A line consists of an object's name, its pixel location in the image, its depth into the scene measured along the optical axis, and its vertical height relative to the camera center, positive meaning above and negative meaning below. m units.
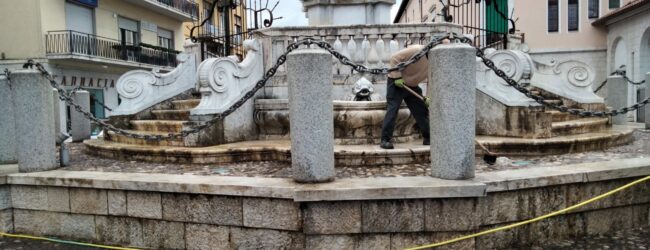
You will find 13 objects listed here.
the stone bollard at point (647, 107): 9.27 -0.18
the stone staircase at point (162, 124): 6.91 -0.23
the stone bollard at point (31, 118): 5.20 -0.07
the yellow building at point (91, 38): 21.75 +3.59
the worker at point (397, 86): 5.69 +0.21
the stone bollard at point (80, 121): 9.69 -0.20
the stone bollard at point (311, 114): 4.15 -0.07
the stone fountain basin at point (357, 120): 6.32 -0.19
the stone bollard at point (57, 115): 9.17 -0.06
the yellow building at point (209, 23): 10.51 +5.53
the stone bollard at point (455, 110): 4.16 -0.06
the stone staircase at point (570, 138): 6.16 -0.52
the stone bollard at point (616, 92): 10.00 +0.14
